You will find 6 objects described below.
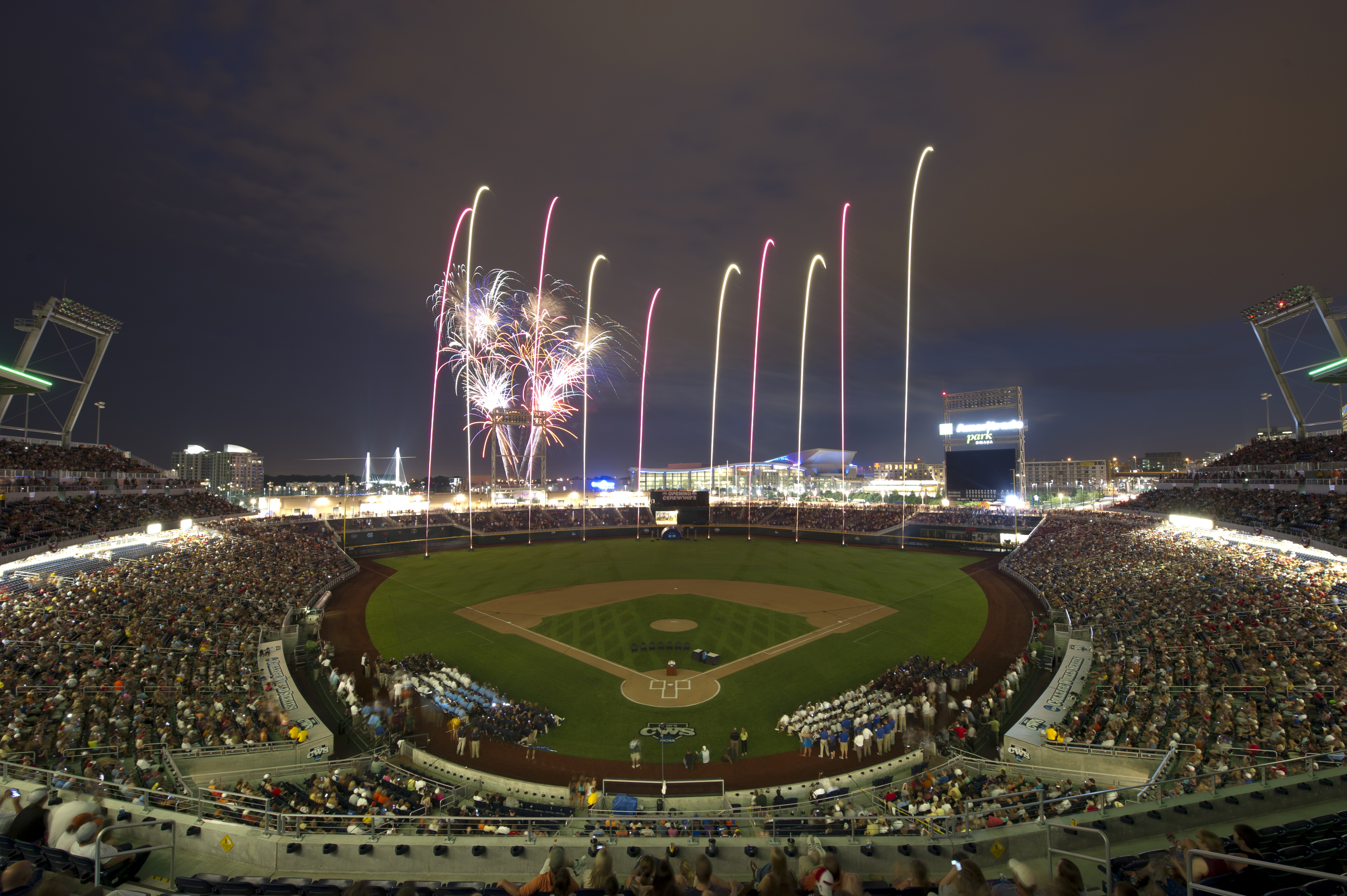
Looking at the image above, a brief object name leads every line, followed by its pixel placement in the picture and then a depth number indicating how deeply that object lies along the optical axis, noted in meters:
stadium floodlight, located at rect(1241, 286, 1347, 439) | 38.62
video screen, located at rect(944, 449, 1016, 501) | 77.06
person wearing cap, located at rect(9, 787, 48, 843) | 7.62
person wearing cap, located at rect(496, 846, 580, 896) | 6.16
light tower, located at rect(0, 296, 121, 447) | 44.97
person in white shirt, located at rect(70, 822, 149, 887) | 7.17
